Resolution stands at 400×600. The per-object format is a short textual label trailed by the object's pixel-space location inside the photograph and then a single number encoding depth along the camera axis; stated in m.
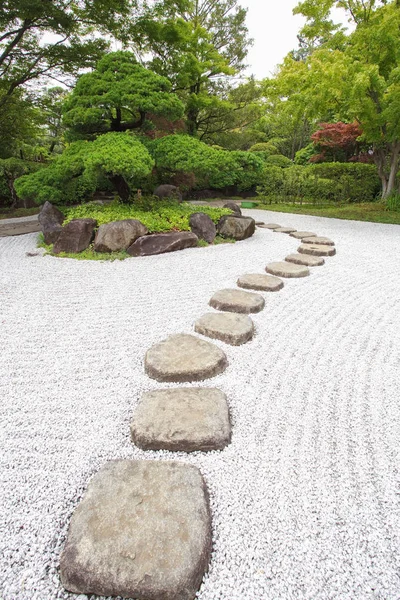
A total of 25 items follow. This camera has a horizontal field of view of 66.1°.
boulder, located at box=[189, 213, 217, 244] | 4.52
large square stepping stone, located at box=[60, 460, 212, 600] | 0.71
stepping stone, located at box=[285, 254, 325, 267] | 3.48
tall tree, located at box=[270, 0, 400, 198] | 5.25
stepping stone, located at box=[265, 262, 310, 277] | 3.08
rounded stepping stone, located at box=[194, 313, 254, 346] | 1.87
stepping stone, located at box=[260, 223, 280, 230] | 5.82
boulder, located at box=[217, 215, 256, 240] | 4.83
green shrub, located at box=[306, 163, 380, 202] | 8.98
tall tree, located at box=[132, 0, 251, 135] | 7.12
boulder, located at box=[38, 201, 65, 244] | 4.37
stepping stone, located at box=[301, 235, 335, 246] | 4.37
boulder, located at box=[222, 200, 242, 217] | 5.83
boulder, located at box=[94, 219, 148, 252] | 3.89
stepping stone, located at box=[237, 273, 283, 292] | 2.72
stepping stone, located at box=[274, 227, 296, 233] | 5.47
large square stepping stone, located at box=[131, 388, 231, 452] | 1.12
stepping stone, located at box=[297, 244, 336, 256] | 3.94
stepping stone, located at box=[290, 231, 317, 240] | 4.96
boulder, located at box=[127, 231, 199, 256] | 3.91
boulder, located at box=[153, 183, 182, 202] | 6.08
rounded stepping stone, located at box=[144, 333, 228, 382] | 1.51
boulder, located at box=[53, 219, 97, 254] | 3.93
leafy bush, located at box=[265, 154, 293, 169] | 12.27
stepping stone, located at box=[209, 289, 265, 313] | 2.29
